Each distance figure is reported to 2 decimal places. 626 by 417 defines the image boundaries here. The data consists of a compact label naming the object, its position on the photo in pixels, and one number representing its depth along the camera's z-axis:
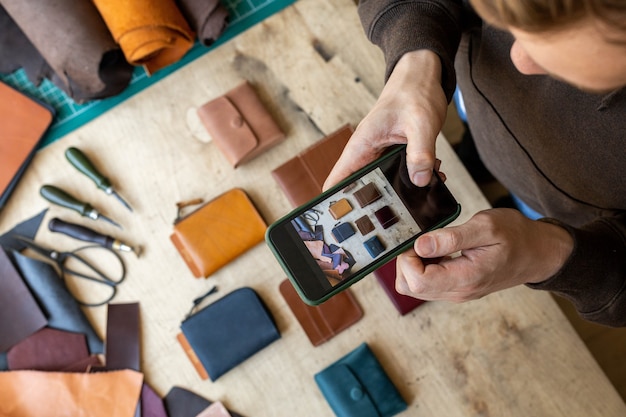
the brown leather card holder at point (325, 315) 0.81
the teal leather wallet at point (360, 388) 0.77
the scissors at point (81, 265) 0.85
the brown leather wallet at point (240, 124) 0.85
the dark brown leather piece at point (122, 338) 0.83
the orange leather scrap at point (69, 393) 0.80
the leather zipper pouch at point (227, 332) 0.80
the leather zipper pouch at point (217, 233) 0.83
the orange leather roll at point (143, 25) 0.85
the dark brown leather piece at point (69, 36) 0.87
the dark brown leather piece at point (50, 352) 0.83
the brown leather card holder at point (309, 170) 0.83
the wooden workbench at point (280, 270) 0.78
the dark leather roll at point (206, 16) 0.91
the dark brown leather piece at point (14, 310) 0.84
